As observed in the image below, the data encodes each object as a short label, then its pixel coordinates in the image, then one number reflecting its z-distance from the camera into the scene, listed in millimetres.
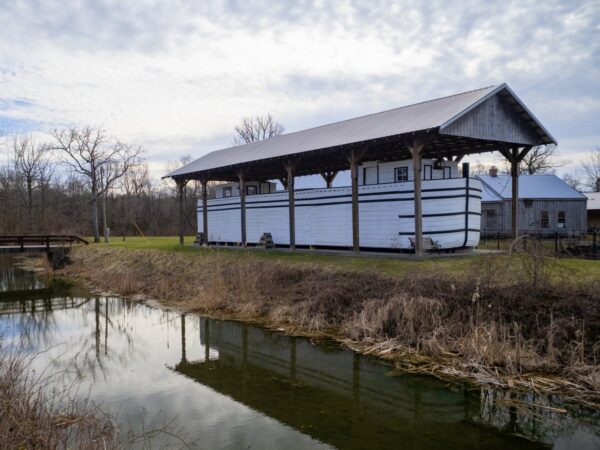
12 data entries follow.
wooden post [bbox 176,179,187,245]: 31391
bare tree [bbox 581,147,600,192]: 66556
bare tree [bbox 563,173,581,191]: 74000
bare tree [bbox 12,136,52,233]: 52188
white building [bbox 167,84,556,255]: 17891
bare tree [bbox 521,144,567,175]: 57062
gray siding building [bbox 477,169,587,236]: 37031
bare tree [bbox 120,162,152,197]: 68875
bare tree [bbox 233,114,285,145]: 65938
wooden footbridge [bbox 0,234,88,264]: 28609
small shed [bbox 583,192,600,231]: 44656
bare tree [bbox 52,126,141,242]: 39531
